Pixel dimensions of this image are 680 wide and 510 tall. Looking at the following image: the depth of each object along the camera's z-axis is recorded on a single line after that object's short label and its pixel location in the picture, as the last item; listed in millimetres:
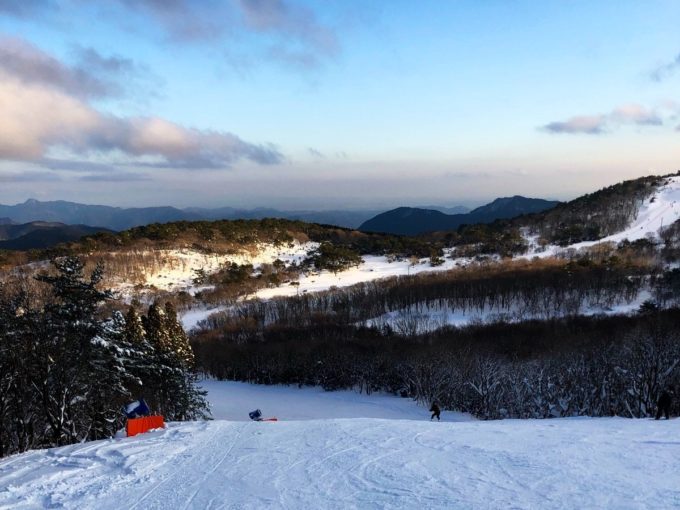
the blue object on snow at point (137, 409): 20295
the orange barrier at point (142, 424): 19453
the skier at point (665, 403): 20812
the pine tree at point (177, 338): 49544
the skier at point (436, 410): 29484
